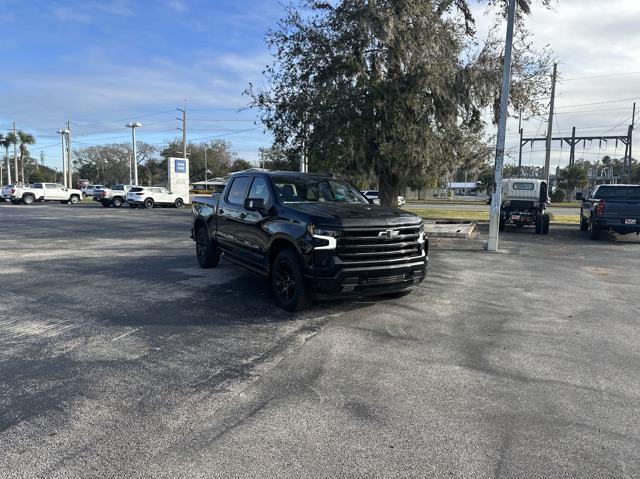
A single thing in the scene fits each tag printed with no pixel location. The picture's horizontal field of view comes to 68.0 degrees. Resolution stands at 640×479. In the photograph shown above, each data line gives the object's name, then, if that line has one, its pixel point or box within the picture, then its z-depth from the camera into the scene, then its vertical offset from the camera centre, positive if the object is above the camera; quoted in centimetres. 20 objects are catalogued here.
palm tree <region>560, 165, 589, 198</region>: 6650 +241
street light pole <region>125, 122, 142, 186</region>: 4785 +494
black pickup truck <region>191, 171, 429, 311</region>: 594 -63
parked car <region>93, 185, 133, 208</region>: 3581 -52
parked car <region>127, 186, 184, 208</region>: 3412 -47
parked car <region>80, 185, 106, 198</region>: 6006 -15
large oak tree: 1411 +332
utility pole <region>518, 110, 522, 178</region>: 5098 +421
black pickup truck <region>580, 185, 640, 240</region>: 1496 -44
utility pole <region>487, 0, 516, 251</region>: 1262 +159
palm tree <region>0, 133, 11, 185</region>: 7738 +749
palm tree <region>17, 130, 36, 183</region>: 7962 +835
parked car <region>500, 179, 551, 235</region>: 1797 -38
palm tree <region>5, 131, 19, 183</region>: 7700 +826
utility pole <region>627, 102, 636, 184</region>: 4844 +612
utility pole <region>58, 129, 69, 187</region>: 5698 +572
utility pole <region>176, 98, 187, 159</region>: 5048 +690
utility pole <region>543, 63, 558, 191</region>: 2801 +303
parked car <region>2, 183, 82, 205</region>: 3772 -31
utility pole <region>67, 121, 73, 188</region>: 6316 +416
